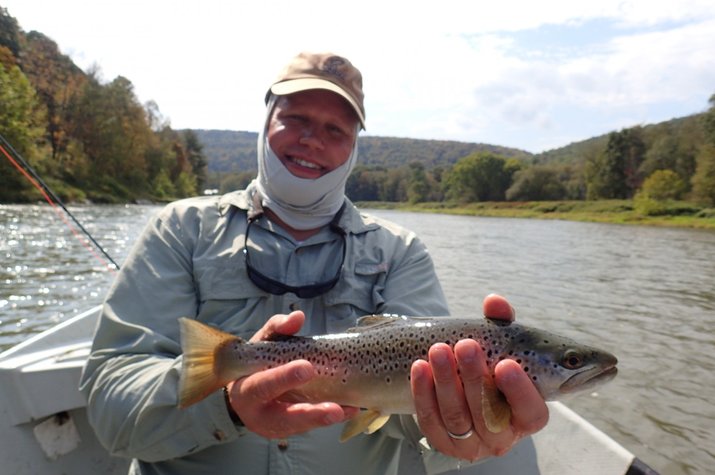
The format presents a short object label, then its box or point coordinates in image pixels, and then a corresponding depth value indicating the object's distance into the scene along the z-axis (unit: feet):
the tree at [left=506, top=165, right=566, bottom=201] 319.88
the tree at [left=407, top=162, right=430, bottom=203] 400.47
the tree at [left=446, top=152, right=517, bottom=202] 362.53
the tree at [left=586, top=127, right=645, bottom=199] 264.11
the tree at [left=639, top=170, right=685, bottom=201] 203.31
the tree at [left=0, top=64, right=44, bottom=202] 115.65
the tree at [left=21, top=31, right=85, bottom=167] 182.19
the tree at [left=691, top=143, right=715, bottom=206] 184.24
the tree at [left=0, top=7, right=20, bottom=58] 185.05
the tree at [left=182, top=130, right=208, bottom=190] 367.86
